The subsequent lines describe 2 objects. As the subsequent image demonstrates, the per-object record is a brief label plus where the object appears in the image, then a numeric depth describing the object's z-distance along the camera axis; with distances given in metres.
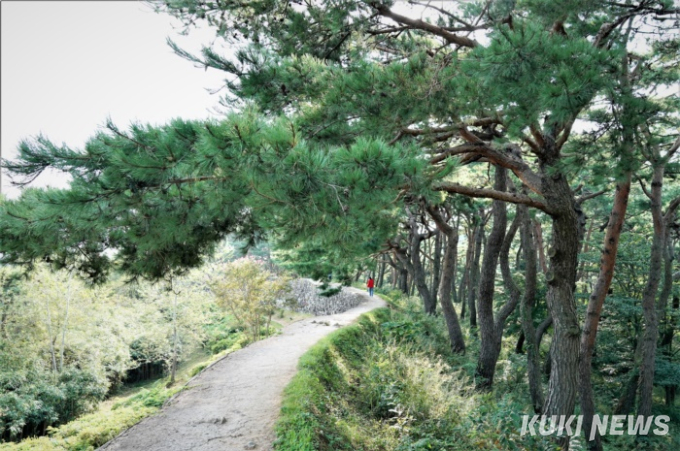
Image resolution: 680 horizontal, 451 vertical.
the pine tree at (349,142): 2.68
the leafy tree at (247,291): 13.48
